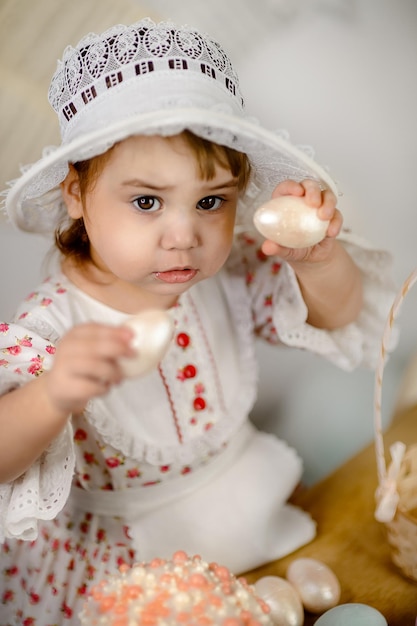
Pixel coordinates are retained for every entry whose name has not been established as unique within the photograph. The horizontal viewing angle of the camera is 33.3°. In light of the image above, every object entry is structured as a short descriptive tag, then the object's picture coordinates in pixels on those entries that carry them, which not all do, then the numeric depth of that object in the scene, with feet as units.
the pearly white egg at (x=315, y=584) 3.07
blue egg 2.71
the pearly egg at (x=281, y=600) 2.93
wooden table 3.13
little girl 2.35
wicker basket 2.90
